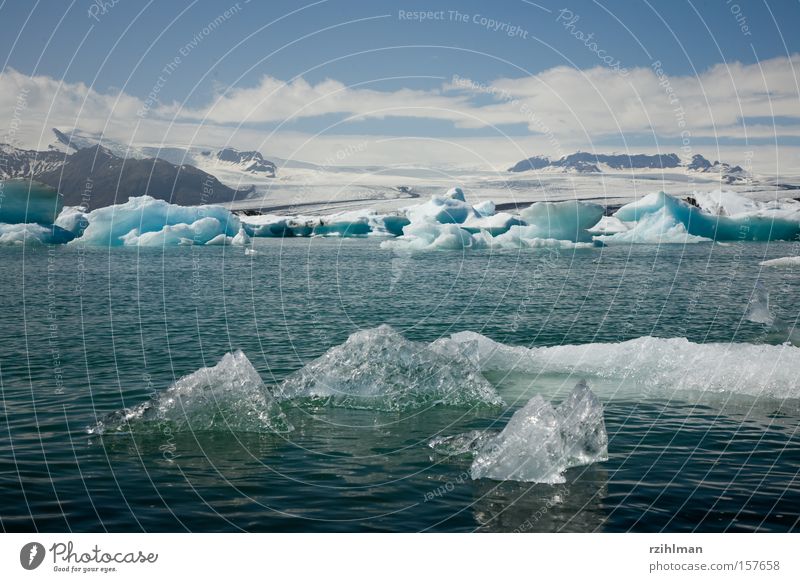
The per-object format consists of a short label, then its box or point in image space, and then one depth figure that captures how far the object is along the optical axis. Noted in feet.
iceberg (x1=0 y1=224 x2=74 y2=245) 269.85
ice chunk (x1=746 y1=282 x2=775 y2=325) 109.81
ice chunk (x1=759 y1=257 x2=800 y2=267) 203.00
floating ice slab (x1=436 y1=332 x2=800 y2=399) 61.67
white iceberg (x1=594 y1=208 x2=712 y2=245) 281.13
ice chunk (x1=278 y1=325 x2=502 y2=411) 57.31
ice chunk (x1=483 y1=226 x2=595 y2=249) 264.72
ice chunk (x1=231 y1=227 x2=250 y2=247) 278.46
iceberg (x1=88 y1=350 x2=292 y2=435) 48.91
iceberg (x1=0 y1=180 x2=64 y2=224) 253.44
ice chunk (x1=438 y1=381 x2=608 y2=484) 40.81
